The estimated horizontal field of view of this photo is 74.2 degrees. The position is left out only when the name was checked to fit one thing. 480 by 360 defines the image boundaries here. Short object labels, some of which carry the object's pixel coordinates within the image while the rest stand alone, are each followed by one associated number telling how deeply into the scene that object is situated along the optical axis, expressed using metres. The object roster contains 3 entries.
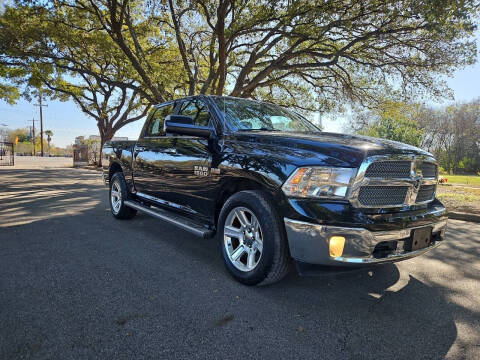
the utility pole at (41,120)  54.25
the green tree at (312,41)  9.24
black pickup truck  2.40
